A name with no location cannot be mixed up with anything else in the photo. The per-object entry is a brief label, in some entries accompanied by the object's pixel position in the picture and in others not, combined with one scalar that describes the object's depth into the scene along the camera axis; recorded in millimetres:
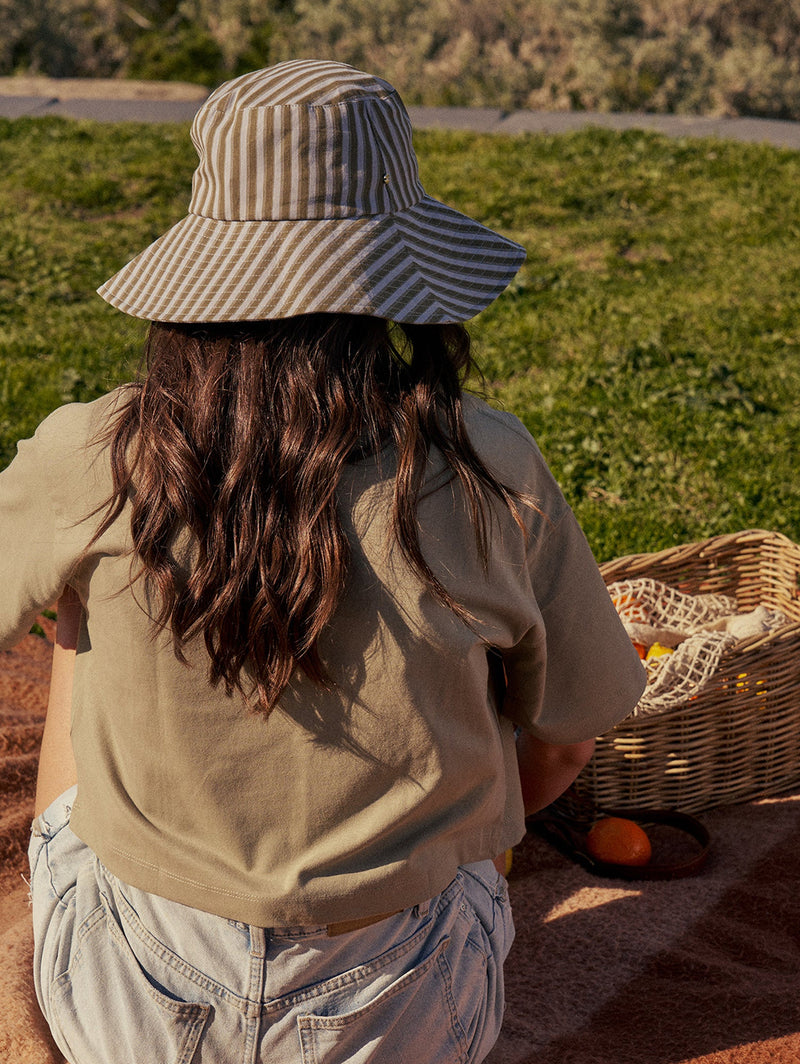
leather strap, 2602
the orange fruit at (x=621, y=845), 2633
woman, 1346
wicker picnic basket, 2729
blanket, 2121
